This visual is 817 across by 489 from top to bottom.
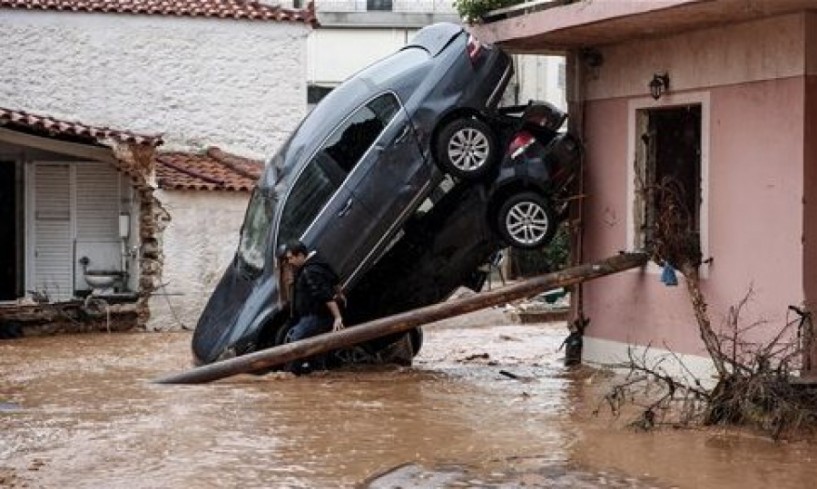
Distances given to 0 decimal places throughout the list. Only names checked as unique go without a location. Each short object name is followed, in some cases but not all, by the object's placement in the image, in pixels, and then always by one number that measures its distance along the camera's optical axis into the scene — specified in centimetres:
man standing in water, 1370
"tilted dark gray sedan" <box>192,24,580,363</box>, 1398
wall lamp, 1366
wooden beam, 1291
